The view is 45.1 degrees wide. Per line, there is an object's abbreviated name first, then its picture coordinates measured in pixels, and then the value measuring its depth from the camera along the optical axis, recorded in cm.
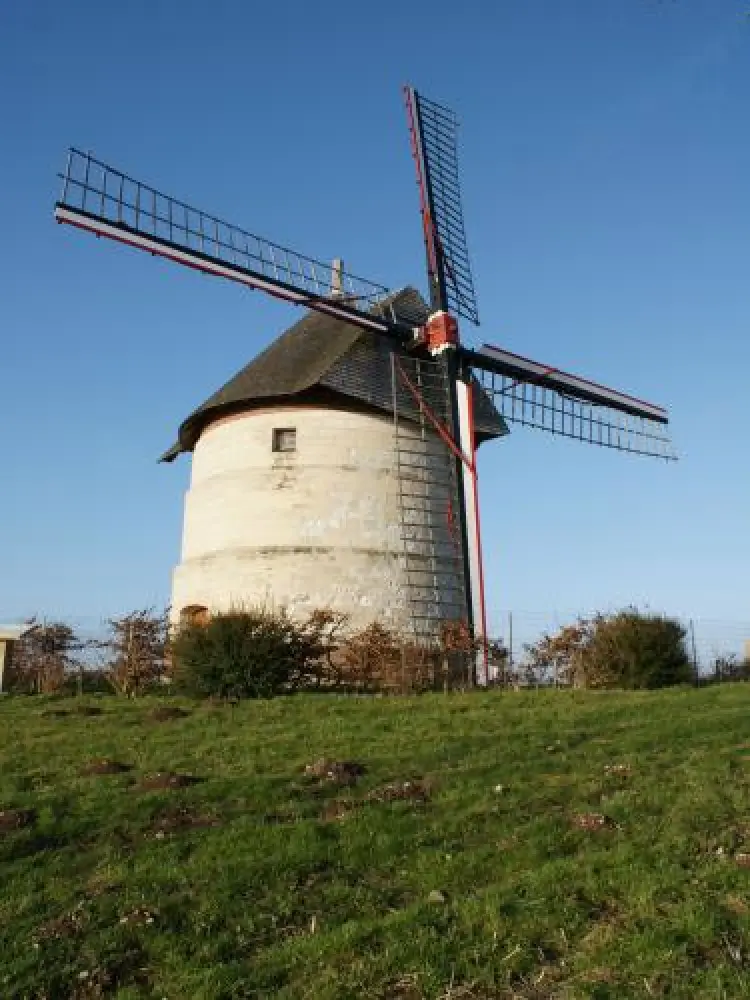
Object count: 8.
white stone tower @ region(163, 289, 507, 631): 2055
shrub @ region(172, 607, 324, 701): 1603
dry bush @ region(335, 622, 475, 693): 1762
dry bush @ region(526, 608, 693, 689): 1748
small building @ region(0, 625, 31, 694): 1933
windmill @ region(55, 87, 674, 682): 2075
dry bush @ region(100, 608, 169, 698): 1753
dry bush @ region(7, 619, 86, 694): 1862
